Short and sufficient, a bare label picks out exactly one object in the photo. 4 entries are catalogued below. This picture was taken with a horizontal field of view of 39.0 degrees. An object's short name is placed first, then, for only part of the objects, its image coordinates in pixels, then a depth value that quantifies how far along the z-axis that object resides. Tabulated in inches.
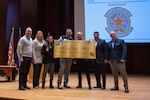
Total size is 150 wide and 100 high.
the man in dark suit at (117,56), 164.1
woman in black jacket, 177.4
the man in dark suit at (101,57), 173.8
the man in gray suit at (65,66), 179.2
